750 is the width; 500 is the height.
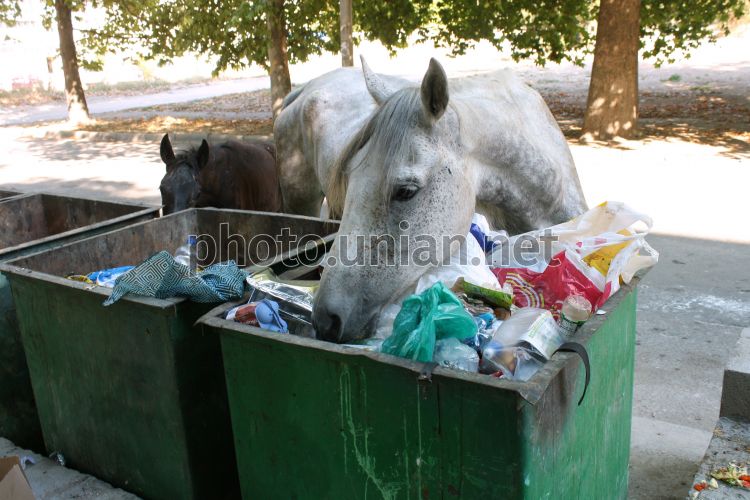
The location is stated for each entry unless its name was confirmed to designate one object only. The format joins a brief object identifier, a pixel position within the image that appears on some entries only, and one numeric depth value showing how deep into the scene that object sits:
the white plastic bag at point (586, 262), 2.17
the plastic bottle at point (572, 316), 1.92
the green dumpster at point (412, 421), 1.58
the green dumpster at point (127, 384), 2.27
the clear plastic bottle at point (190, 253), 3.39
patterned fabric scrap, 2.19
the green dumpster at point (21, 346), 3.12
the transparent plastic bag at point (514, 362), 1.71
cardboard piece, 2.08
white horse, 2.15
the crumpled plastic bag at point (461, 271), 2.27
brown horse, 5.03
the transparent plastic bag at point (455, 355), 1.74
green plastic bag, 1.71
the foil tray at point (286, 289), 2.22
